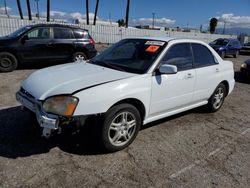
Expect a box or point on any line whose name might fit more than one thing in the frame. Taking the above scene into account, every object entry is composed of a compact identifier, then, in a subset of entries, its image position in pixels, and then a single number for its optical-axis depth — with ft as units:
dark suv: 25.99
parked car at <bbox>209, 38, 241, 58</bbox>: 54.06
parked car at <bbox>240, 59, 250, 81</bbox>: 29.19
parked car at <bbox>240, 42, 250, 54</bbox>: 65.00
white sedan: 9.18
